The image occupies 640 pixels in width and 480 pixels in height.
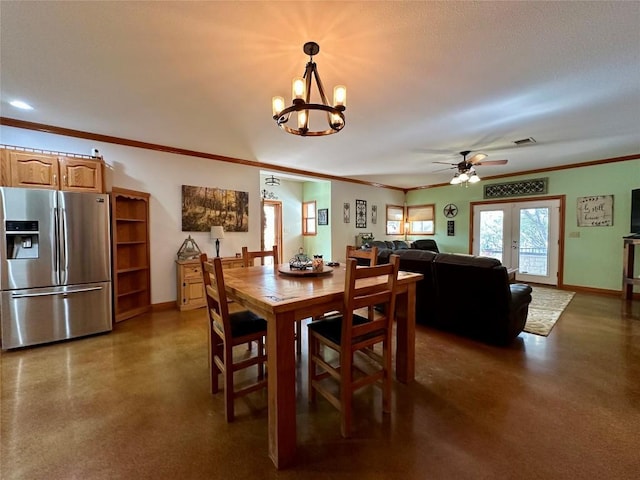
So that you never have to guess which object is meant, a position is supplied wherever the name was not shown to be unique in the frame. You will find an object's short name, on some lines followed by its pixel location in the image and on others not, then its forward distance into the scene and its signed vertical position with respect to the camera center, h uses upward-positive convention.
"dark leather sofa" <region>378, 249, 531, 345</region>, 2.79 -0.74
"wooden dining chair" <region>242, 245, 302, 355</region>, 2.73 -0.29
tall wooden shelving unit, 3.92 -0.31
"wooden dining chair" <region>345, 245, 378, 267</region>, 2.55 -0.22
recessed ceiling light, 2.77 +1.33
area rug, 3.40 -1.22
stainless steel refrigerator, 2.79 -0.36
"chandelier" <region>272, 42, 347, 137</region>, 1.83 +0.88
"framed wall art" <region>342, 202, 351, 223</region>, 6.91 +0.47
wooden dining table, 1.48 -0.49
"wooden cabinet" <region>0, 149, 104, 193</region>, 2.83 +0.68
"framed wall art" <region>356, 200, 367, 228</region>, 7.21 +0.45
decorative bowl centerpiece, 2.42 -0.29
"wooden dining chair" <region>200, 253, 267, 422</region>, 1.77 -0.72
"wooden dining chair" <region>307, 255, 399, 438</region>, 1.66 -0.72
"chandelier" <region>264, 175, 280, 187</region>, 6.36 +1.20
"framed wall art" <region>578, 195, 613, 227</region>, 5.12 +0.34
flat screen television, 4.48 +0.27
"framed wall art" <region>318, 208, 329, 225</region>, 6.77 +0.37
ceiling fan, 4.26 +1.05
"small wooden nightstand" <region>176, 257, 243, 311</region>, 4.14 -0.83
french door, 5.81 -0.15
